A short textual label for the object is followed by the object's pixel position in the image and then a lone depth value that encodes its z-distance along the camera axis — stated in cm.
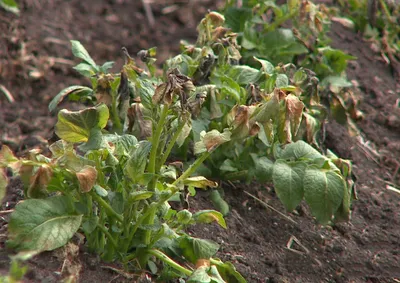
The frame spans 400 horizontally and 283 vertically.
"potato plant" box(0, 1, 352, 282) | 422
